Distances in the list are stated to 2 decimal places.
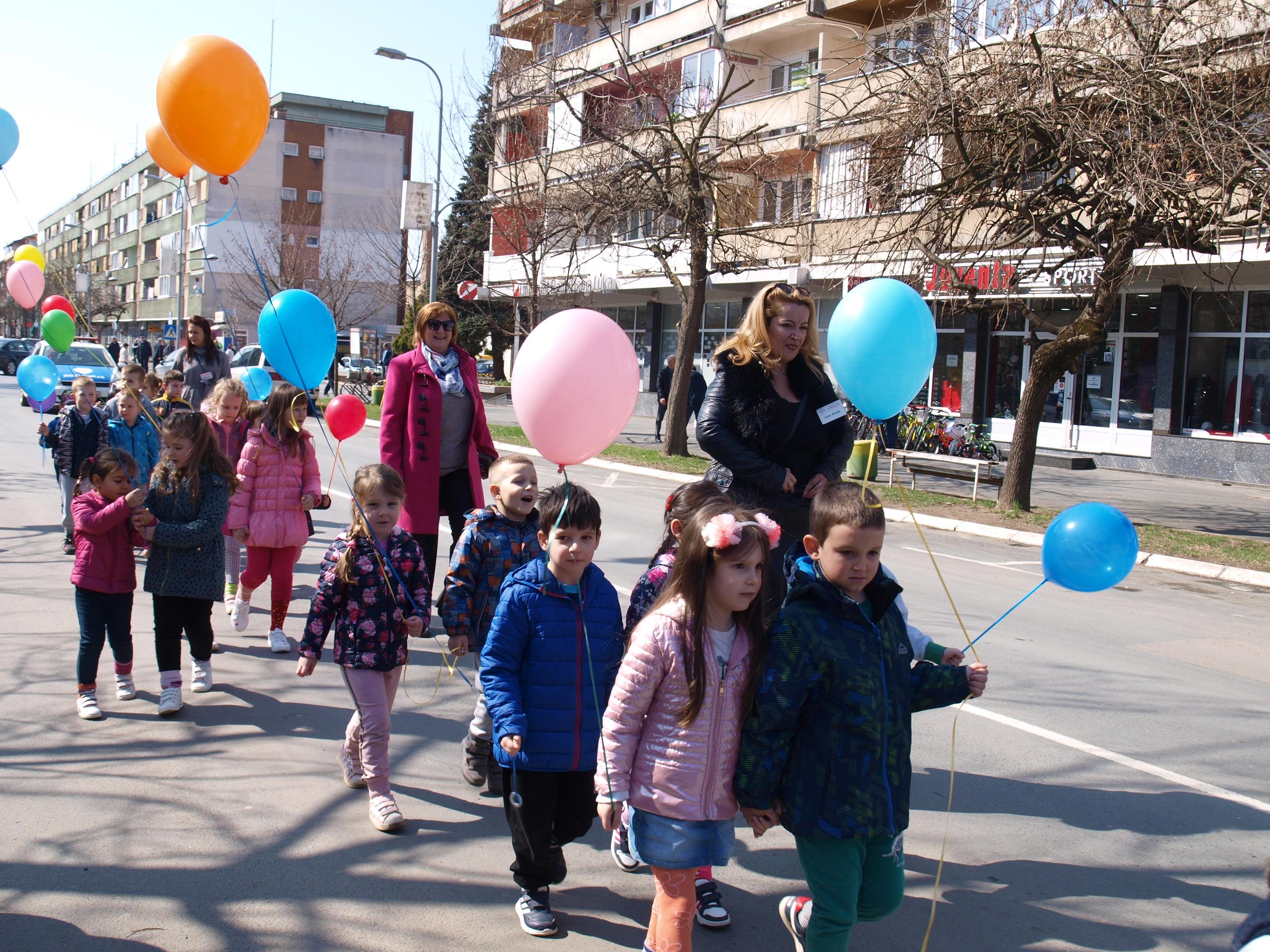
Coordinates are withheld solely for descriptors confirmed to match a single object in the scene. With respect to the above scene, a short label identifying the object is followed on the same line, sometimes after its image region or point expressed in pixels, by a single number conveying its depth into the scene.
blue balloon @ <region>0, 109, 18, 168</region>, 9.44
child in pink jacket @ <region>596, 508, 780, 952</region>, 2.81
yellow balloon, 10.91
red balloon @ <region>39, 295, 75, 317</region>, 10.32
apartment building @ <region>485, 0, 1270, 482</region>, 19.19
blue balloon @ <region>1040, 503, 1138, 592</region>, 3.36
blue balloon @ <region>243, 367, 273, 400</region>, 8.42
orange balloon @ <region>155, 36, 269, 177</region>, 5.35
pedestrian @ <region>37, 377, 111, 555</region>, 8.41
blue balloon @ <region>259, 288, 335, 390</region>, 5.58
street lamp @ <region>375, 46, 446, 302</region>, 25.06
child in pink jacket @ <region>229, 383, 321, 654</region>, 6.30
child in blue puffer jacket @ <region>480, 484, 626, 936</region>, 3.18
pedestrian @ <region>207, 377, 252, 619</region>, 7.25
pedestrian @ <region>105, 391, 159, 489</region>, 7.44
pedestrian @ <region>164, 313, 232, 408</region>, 9.11
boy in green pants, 2.71
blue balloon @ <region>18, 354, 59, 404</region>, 9.67
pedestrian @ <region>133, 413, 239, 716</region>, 5.11
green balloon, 9.62
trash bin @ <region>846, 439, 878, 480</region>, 15.80
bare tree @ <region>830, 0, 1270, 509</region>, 10.90
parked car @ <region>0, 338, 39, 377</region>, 44.00
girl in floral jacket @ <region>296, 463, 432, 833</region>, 4.07
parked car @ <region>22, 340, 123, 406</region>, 25.27
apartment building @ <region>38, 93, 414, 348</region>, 56.41
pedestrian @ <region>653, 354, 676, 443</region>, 23.30
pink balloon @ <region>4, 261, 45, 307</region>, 10.02
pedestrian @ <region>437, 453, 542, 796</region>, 4.11
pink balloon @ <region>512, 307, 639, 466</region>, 3.53
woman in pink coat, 5.43
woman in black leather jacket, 3.99
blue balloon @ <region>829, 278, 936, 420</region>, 3.92
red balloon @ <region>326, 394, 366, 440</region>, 7.36
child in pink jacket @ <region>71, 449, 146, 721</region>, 5.02
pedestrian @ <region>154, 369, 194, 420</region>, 8.29
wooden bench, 16.27
